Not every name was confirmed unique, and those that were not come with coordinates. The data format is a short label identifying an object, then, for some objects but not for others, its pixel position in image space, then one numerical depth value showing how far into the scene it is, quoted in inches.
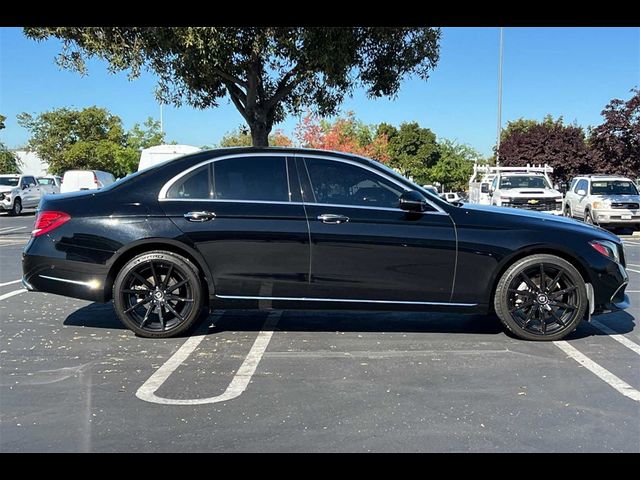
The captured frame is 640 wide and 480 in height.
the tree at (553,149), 1396.4
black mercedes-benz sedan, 212.8
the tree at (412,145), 2213.3
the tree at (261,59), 455.8
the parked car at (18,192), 969.7
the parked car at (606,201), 714.2
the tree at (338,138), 1504.7
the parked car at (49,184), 1154.1
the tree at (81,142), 1627.7
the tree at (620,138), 987.9
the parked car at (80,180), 922.1
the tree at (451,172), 2149.4
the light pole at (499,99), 1342.3
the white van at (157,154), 695.7
